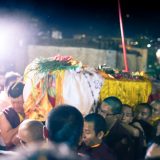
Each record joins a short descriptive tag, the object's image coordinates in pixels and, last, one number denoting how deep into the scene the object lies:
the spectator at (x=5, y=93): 6.10
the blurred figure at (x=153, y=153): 3.29
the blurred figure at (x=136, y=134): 5.11
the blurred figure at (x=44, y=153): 1.88
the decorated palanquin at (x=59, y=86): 4.78
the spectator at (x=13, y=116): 5.06
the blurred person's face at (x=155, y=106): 6.19
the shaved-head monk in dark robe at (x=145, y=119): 5.73
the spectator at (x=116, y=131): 4.86
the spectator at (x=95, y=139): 4.10
